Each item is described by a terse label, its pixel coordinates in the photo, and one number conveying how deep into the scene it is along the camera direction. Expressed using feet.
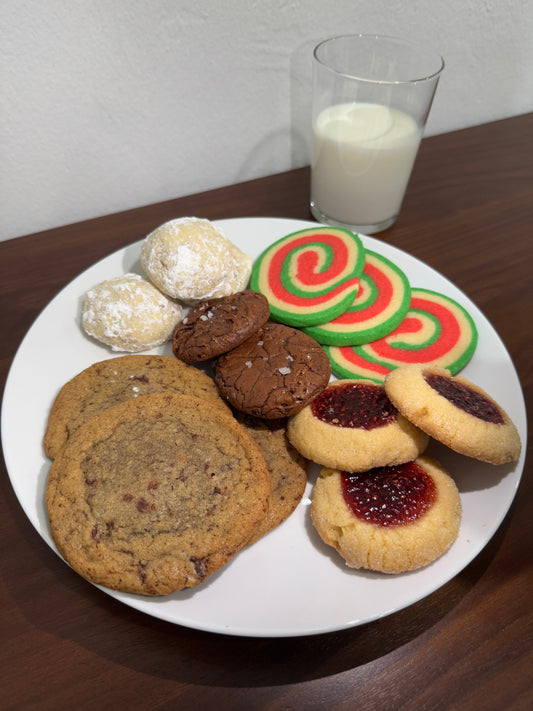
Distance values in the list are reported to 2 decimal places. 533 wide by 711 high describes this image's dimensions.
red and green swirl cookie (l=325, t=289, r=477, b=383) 0.96
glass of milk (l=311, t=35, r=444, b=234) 1.16
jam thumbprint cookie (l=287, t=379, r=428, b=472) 0.77
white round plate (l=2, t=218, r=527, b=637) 0.67
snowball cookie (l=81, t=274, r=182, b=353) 0.96
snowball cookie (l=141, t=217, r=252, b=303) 0.97
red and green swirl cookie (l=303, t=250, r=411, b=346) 0.99
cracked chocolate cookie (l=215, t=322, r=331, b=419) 0.85
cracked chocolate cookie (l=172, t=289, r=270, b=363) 0.91
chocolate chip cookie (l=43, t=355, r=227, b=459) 0.86
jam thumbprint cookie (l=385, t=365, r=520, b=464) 0.74
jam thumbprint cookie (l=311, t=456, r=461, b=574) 0.70
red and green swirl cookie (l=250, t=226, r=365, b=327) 1.01
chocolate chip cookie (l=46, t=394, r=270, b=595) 0.69
